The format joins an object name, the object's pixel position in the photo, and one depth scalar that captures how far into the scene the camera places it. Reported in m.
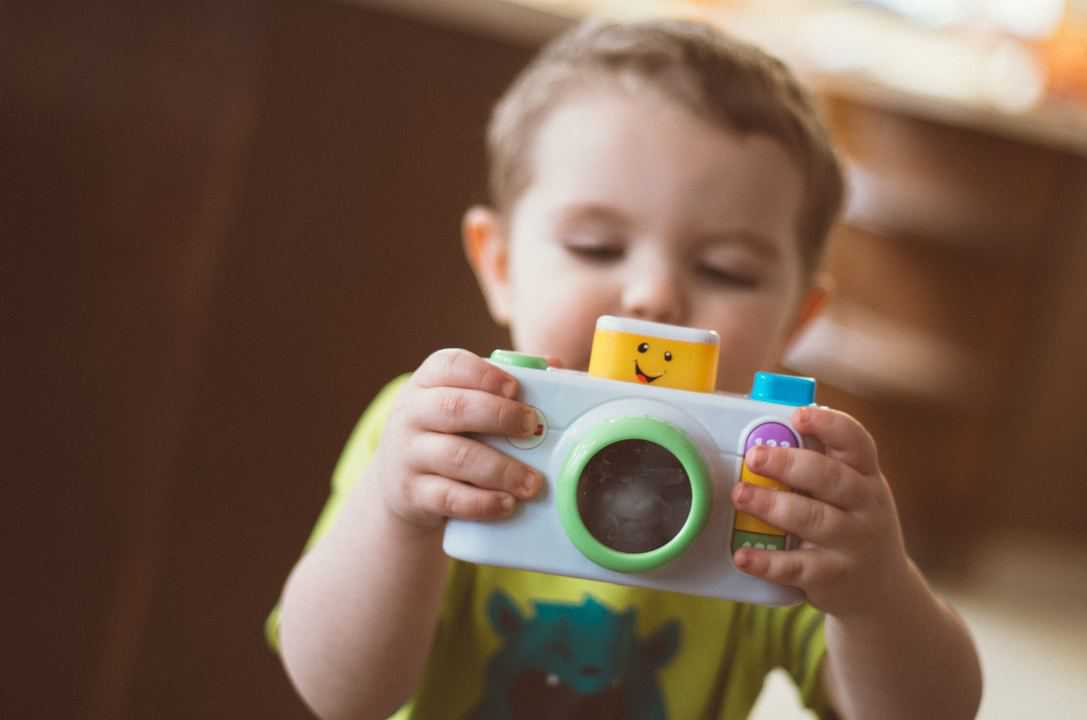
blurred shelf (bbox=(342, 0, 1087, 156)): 1.13
